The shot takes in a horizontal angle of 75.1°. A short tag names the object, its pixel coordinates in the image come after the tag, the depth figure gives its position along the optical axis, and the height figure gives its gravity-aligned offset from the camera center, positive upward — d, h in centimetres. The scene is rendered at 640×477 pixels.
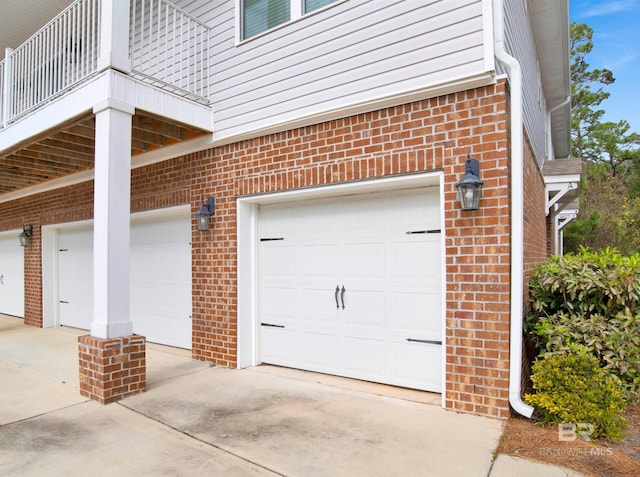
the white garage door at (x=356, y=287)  419 -56
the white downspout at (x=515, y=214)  345 +19
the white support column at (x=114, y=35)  433 +216
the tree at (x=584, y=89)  2305 +824
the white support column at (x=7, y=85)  614 +230
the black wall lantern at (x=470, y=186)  351 +43
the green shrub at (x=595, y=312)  371 -74
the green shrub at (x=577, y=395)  312 -124
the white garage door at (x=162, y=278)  632 -63
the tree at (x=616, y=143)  2203 +492
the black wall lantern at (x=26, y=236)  891 +9
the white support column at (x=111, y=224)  422 +16
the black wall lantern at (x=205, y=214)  544 +32
